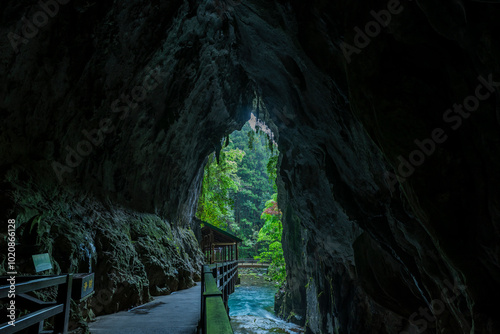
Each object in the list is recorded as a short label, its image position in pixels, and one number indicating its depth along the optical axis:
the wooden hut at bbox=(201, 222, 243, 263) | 22.45
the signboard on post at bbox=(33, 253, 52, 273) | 3.50
